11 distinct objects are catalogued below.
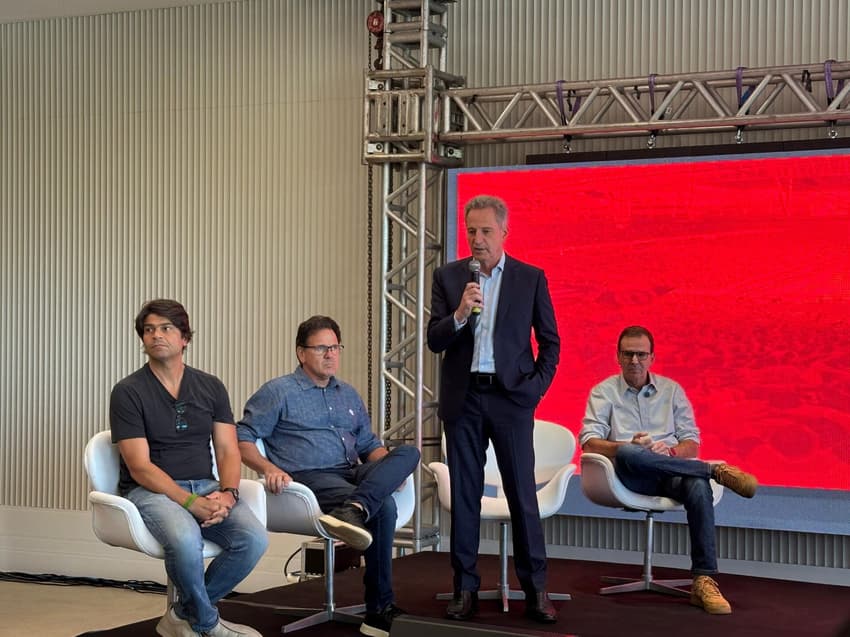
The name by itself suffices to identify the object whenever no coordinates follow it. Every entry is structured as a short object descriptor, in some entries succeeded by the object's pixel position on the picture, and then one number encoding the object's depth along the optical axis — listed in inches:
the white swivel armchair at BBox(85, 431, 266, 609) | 163.8
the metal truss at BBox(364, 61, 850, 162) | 235.8
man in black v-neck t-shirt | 163.8
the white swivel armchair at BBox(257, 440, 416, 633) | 179.3
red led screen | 233.1
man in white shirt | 201.8
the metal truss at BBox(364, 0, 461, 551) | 256.5
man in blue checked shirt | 180.4
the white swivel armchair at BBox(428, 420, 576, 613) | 196.4
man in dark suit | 179.5
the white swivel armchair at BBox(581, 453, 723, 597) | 205.8
